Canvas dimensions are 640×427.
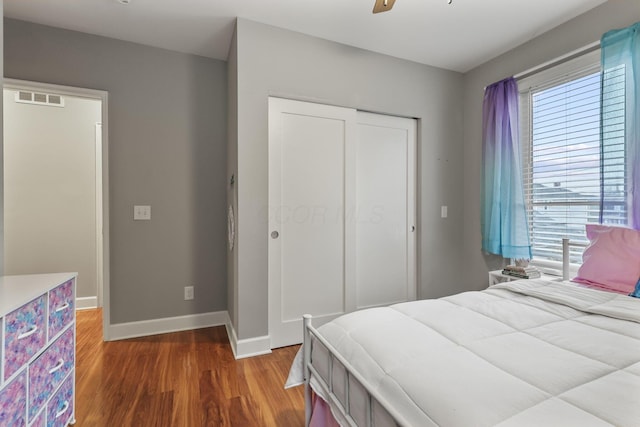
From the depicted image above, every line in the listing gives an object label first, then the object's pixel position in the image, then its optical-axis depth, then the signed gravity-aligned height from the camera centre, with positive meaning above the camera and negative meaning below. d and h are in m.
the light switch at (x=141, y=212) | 2.63 -0.01
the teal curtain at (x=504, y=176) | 2.68 +0.31
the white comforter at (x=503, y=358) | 0.70 -0.46
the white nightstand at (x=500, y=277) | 2.46 -0.59
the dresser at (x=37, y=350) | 1.08 -0.58
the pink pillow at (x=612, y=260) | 1.68 -0.30
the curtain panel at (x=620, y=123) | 1.91 +0.57
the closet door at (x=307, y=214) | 2.46 -0.03
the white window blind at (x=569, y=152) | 2.04 +0.45
